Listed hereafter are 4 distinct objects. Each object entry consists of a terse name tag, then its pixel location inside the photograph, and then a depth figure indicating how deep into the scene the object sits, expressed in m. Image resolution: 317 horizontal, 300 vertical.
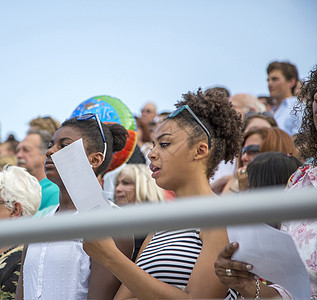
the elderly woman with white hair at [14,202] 3.47
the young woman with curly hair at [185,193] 2.23
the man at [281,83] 5.99
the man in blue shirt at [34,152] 5.30
